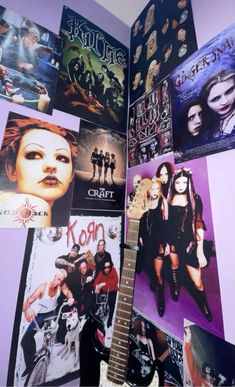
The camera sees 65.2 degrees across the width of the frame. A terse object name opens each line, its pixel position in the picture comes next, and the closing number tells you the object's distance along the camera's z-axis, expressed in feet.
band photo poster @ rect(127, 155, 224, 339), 2.34
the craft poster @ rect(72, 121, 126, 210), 3.43
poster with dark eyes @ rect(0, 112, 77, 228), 2.70
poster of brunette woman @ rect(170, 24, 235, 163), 2.30
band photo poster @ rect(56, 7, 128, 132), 3.45
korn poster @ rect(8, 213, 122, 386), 2.70
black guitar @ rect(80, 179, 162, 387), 2.25
